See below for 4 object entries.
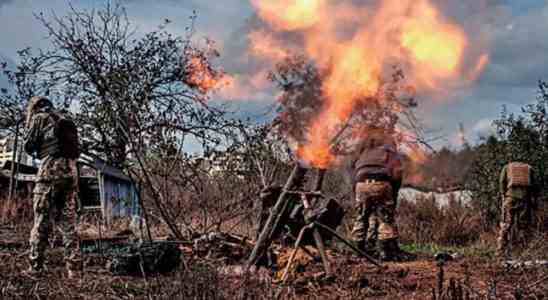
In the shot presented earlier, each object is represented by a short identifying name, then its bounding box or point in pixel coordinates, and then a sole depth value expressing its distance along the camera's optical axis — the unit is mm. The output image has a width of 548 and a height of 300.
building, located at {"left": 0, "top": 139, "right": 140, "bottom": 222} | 18111
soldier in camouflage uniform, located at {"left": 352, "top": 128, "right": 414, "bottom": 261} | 10578
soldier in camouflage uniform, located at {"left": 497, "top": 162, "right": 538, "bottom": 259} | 12211
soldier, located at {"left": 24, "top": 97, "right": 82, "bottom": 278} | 8758
